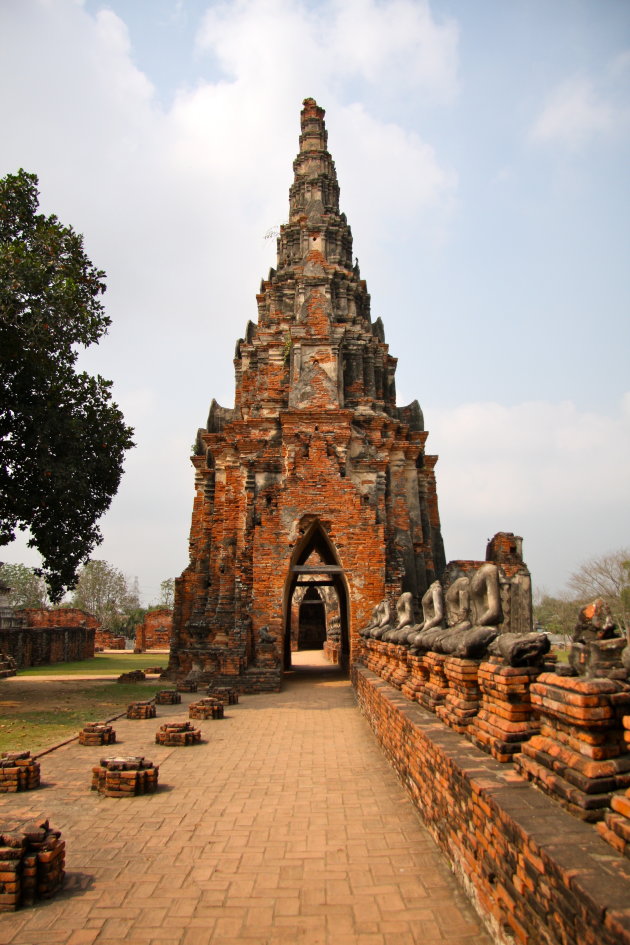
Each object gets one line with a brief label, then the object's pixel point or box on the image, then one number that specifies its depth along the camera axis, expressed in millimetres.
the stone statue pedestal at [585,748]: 2621
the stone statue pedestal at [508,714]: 3576
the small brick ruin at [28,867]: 3570
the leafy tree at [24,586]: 55594
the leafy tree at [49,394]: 12812
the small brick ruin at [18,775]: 5961
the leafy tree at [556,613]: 36000
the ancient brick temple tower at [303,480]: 13914
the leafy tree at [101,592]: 52656
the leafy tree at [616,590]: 29469
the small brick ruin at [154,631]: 34688
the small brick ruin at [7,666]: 18919
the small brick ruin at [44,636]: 21984
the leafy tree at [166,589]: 58250
